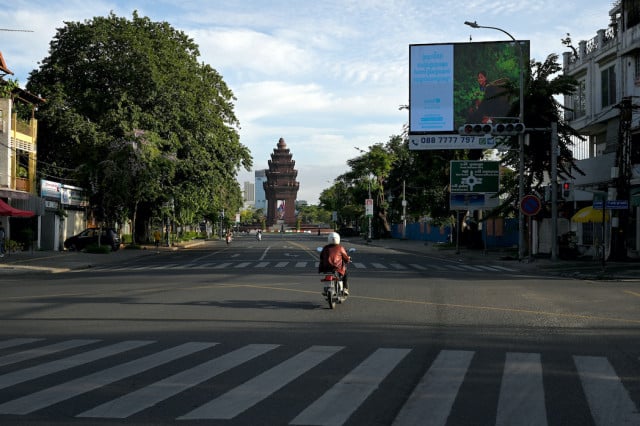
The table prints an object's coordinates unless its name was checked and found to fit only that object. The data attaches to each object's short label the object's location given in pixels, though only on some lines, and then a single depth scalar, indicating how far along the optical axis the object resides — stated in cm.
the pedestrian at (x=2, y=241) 3338
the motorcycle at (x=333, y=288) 1382
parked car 4481
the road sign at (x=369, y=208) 6950
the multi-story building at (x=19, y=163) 3991
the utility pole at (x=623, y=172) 2839
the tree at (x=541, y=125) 3422
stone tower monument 16075
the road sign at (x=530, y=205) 2883
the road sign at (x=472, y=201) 4269
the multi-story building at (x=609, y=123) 2911
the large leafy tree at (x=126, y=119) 4234
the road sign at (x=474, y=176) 4041
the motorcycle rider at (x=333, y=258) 1404
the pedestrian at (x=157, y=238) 5309
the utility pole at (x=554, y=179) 3069
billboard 4075
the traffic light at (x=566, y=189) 2919
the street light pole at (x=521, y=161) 3170
